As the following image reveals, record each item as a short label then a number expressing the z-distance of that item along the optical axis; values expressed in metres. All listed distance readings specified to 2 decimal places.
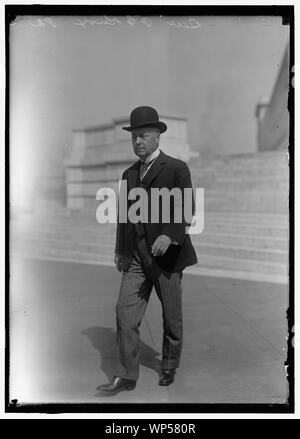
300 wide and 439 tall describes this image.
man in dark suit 3.90
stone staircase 8.34
